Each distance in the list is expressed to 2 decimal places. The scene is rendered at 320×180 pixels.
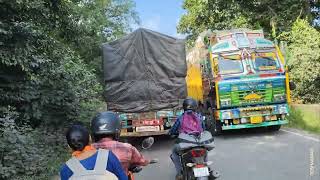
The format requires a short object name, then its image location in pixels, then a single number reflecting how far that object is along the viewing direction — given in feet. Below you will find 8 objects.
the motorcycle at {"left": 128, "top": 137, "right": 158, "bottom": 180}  8.71
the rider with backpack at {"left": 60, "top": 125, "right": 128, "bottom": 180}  6.50
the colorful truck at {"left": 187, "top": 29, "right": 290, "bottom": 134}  25.01
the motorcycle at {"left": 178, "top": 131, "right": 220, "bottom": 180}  11.70
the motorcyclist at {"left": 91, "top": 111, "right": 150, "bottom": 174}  8.22
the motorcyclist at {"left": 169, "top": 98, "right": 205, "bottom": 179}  13.04
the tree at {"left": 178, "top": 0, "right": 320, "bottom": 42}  45.01
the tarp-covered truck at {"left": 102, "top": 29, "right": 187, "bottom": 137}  22.64
